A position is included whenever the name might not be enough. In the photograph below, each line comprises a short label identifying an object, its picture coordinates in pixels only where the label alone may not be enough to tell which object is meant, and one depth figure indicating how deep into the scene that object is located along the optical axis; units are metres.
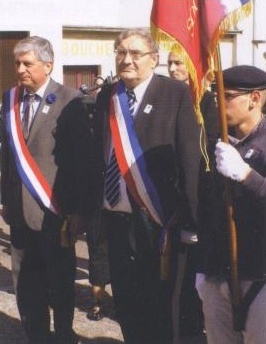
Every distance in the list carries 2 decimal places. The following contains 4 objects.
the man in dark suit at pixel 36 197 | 4.32
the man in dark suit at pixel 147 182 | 3.87
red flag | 3.25
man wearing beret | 3.06
